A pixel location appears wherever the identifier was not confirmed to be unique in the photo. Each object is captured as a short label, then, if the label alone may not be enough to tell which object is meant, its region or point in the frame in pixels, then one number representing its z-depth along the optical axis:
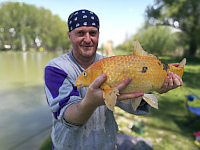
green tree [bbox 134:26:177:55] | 22.80
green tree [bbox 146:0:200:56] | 17.23
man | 1.16
